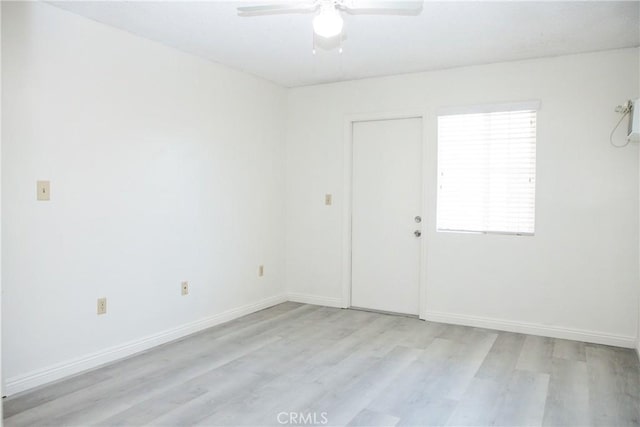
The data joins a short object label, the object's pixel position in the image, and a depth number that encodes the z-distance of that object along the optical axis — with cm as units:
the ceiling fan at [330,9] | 243
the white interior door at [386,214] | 465
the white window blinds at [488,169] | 413
